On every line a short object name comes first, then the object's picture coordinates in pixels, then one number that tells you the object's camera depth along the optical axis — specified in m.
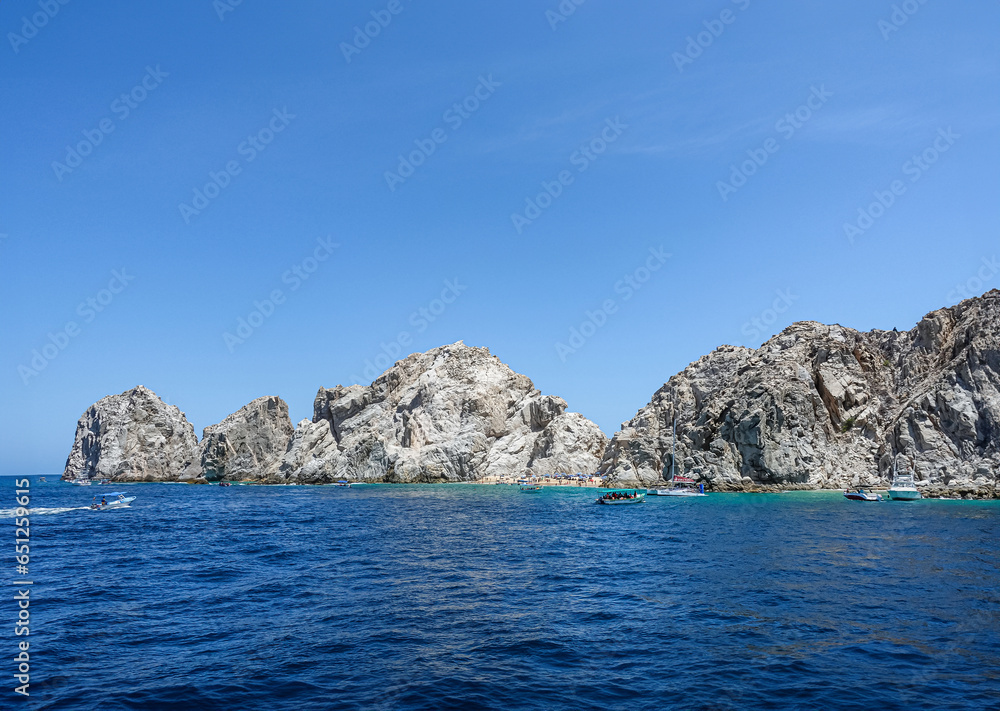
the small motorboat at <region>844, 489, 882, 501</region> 95.00
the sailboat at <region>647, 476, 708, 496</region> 110.38
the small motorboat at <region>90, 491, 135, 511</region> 82.38
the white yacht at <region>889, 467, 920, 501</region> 94.88
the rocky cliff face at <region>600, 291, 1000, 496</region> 109.69
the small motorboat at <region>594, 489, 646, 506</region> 91.27
